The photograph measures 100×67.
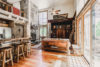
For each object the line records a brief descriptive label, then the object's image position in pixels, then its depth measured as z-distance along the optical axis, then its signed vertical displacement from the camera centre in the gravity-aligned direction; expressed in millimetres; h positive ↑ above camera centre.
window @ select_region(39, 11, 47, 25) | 8406 +2291
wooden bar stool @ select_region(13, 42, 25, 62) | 2716 -871
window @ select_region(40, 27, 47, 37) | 8289 +330
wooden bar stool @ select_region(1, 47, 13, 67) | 2036 -895
